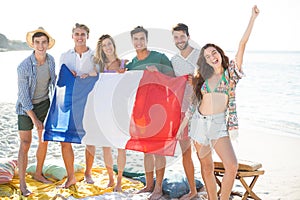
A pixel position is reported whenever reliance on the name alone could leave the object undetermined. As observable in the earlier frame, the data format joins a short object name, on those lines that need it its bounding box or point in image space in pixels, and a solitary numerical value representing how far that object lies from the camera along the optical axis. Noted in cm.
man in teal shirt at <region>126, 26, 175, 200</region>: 485
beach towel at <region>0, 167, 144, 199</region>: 507
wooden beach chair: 482
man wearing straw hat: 499
